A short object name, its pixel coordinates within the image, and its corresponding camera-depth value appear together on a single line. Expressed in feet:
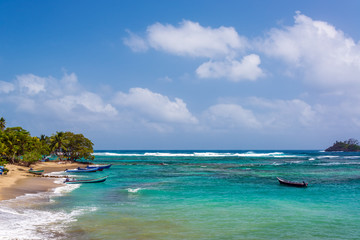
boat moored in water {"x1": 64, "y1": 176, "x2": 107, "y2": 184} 120.57
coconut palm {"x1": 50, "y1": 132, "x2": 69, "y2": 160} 238.21
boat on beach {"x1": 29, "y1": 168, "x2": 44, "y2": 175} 149.33
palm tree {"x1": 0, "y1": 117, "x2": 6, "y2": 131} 239.34
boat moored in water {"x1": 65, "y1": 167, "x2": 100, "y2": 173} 182.97
